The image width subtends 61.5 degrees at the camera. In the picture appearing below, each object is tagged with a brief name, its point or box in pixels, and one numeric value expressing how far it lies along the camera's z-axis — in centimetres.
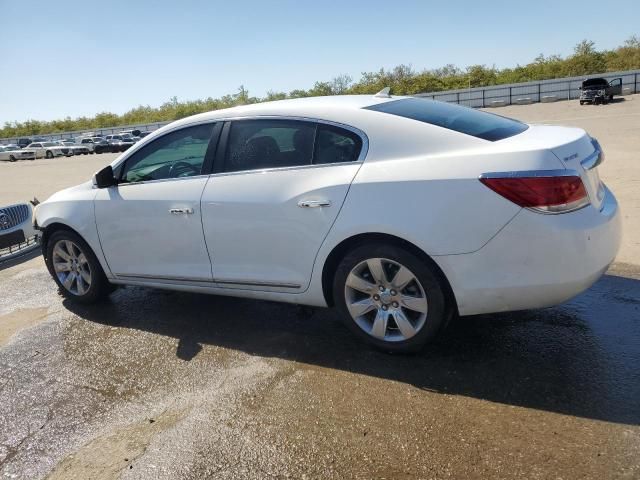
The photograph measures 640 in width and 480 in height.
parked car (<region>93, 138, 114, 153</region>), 4146
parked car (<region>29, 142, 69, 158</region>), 4297
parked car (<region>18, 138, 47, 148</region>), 5224
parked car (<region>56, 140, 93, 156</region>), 4316
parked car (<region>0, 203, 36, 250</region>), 697
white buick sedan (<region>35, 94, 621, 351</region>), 292
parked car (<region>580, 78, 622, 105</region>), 3156
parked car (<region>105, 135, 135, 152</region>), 4056
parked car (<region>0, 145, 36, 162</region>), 4359
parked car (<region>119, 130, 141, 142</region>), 4284
